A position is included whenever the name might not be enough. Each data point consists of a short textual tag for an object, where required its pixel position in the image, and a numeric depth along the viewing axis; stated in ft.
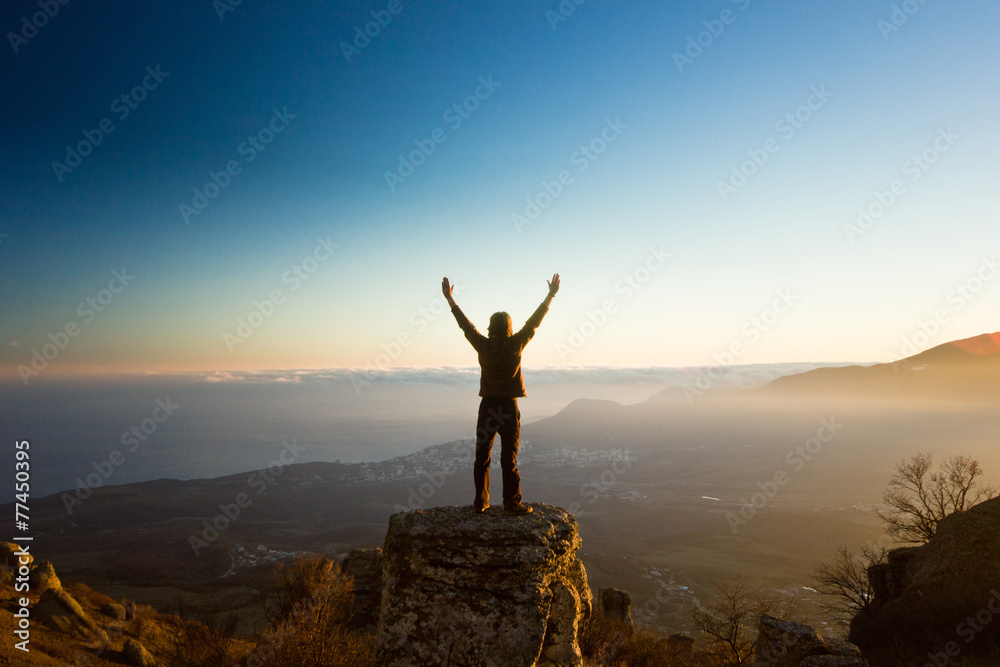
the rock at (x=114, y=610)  71.37
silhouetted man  22.72
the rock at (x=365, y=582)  89.48
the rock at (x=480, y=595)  19.17
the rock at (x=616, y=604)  133.59
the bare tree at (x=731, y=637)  85.66
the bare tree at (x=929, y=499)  104.01
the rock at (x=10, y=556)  65.72
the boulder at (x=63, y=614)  59.00
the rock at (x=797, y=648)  48.74
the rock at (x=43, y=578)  66.33
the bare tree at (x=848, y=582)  88.71
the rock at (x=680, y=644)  102.63
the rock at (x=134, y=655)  57.57
